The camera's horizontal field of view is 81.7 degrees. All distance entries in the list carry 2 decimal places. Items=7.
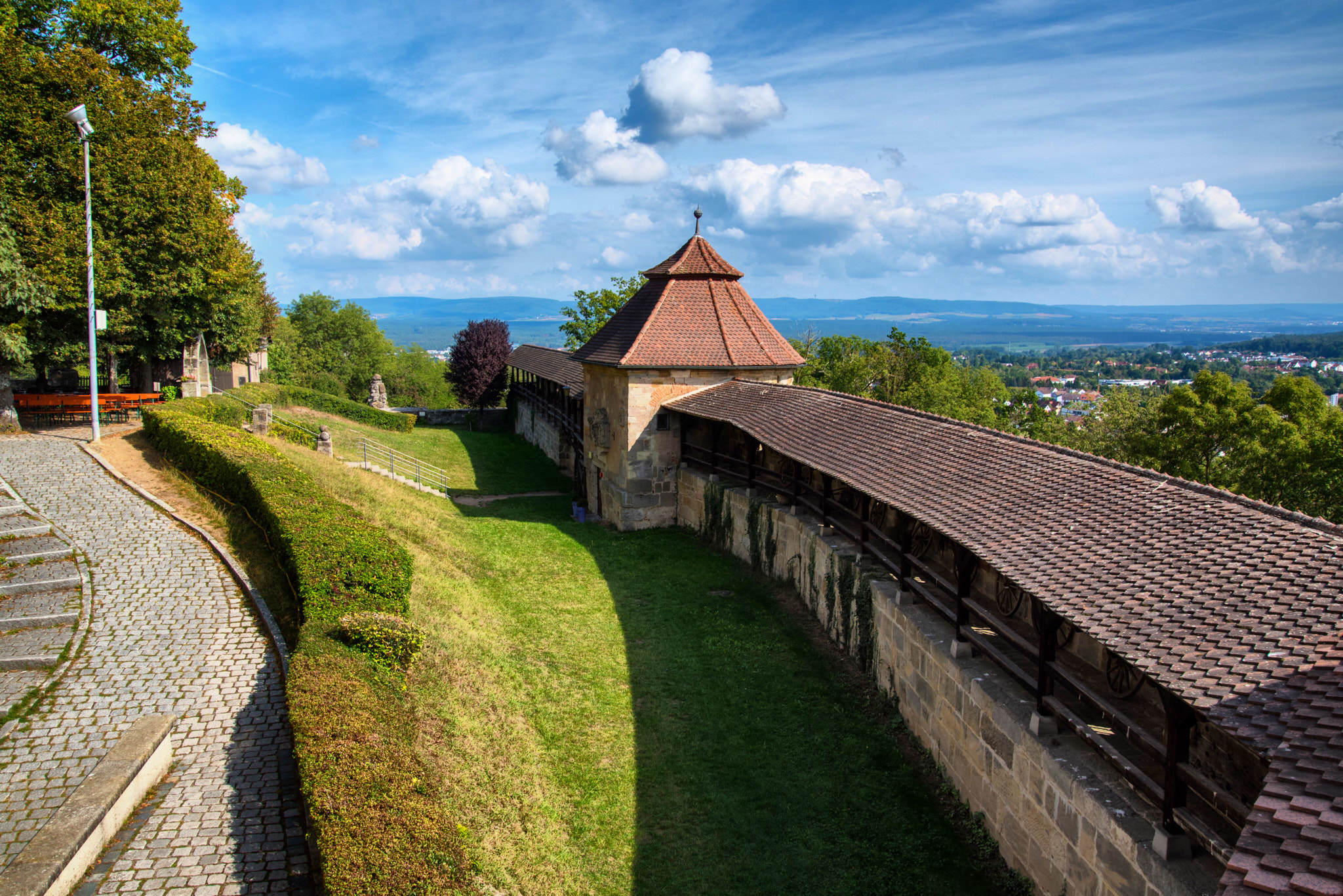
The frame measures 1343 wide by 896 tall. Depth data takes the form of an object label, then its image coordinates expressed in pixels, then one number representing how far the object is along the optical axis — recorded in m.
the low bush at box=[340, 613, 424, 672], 9.53
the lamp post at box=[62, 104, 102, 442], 19.00
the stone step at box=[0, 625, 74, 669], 9.90
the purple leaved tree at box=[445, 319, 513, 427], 51.84
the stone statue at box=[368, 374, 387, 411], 50.12
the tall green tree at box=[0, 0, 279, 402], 21.58
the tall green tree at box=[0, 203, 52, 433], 20.84
